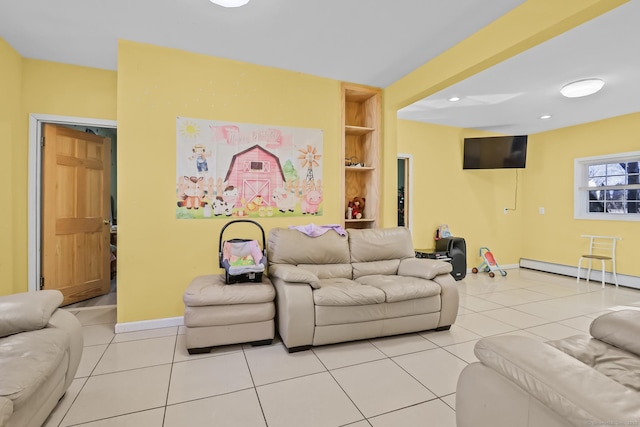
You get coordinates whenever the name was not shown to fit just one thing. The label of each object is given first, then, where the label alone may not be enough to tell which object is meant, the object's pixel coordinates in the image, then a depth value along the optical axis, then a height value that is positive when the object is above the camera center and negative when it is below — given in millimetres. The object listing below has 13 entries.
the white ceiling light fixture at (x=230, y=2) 2188 +1531
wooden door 3342 -27
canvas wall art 3041 +445
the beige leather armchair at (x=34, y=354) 1168 -657
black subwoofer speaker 4863 -686
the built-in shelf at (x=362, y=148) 3828 +852
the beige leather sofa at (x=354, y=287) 2432 -672
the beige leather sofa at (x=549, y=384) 800 -554
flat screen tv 5285 +1068
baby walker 5344 -974
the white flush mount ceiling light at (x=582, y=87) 3408 +1433
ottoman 2346 -830
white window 4695 +406
